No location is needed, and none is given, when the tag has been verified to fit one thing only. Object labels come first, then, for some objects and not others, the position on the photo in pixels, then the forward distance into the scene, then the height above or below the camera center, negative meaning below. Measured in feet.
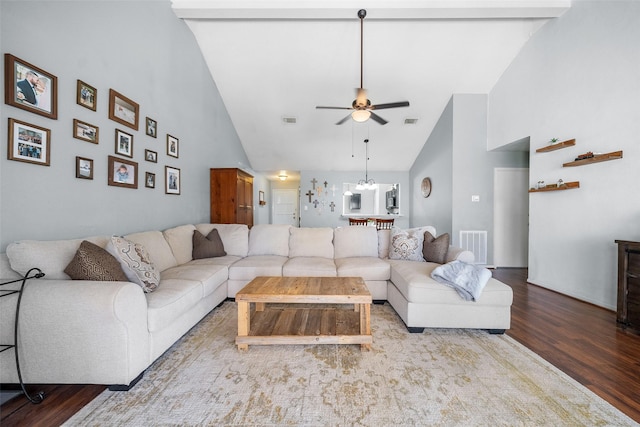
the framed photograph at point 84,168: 7.18 +1.14
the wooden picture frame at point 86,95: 7.12 +3.16
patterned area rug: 4.29 -3.33
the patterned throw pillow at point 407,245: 10.20 -1.26
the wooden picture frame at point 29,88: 5.54 +2.71
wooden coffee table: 6.14 -2.89
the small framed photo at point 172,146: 11.29 +2.82
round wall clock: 19.30 +2.02
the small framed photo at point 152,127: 9.99 +3.19
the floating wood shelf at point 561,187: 10.26 +1.19
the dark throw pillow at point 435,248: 9.75 -1.29
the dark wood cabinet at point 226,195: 14.73 +0.88
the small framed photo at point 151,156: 9.95 +2.08
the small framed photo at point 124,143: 8.50 +2.19
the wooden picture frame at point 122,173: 8.29 +1.22
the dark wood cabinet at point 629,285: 7.17 -1.90
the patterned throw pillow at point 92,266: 5.41 -1.20
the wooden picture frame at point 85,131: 7.08 +2.17
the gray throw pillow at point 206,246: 10.62 -1.45
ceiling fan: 10.39 +4.23
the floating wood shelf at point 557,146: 10.37 +2.89
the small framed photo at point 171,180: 11.24 +1.33
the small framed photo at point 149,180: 10.00 +1.16
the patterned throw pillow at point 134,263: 6.24 -1.31
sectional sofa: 4.64 -1.98
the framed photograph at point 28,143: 5.64 +1.46
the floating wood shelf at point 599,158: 8.80 +2.04
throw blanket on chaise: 6.94 -1.72
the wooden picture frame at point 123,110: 8.22 +3.29
